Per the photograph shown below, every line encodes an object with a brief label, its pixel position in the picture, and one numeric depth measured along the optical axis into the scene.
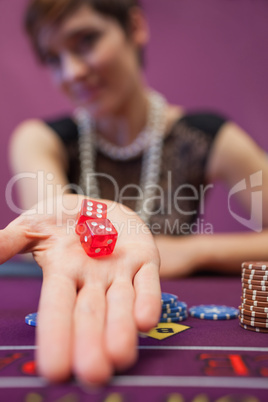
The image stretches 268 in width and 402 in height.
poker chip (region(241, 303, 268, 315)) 0.51
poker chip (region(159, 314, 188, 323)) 0.53
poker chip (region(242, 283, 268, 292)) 0.51
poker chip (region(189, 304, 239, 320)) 0.54
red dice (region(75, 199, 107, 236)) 0.54
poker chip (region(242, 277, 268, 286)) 0.51
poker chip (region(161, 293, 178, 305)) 0.54
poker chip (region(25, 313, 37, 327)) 0.52
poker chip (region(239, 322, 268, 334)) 0.51
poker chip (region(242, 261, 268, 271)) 0.52
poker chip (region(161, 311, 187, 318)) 0.53
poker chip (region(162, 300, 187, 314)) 0.53
